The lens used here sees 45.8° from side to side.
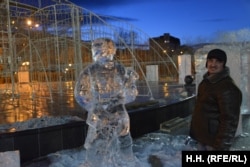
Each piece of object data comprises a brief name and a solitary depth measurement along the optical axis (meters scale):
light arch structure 11.42
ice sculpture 3.72
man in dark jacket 2.92
